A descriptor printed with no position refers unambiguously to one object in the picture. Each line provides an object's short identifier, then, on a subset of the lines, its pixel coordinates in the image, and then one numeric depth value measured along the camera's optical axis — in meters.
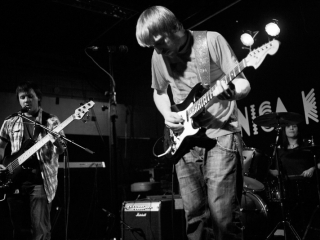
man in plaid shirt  3.47
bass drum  4.82
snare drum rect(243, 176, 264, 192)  4.87
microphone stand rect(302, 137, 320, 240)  4.70
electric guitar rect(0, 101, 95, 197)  3.54
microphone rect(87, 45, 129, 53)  3.94
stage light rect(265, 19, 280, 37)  4.55
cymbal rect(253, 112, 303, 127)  4.68
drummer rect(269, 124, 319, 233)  5.22
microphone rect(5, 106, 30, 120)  3.86
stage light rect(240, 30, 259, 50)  5.52
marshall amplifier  4.36
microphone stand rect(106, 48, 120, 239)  3.28
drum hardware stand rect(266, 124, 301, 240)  4.07
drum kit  4.79
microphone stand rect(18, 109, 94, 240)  3.59
